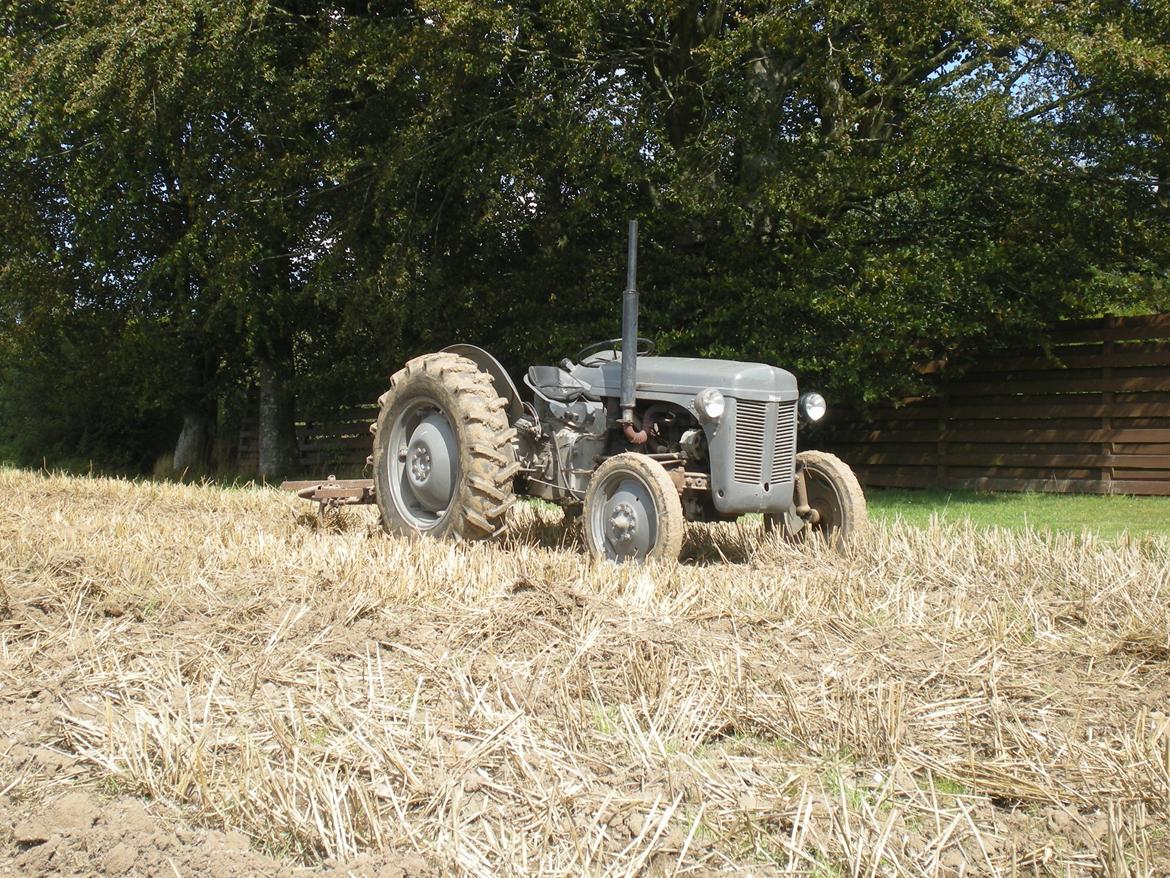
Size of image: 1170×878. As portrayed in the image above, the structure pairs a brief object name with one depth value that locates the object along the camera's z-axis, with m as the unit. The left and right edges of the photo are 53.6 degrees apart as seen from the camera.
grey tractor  6.04
